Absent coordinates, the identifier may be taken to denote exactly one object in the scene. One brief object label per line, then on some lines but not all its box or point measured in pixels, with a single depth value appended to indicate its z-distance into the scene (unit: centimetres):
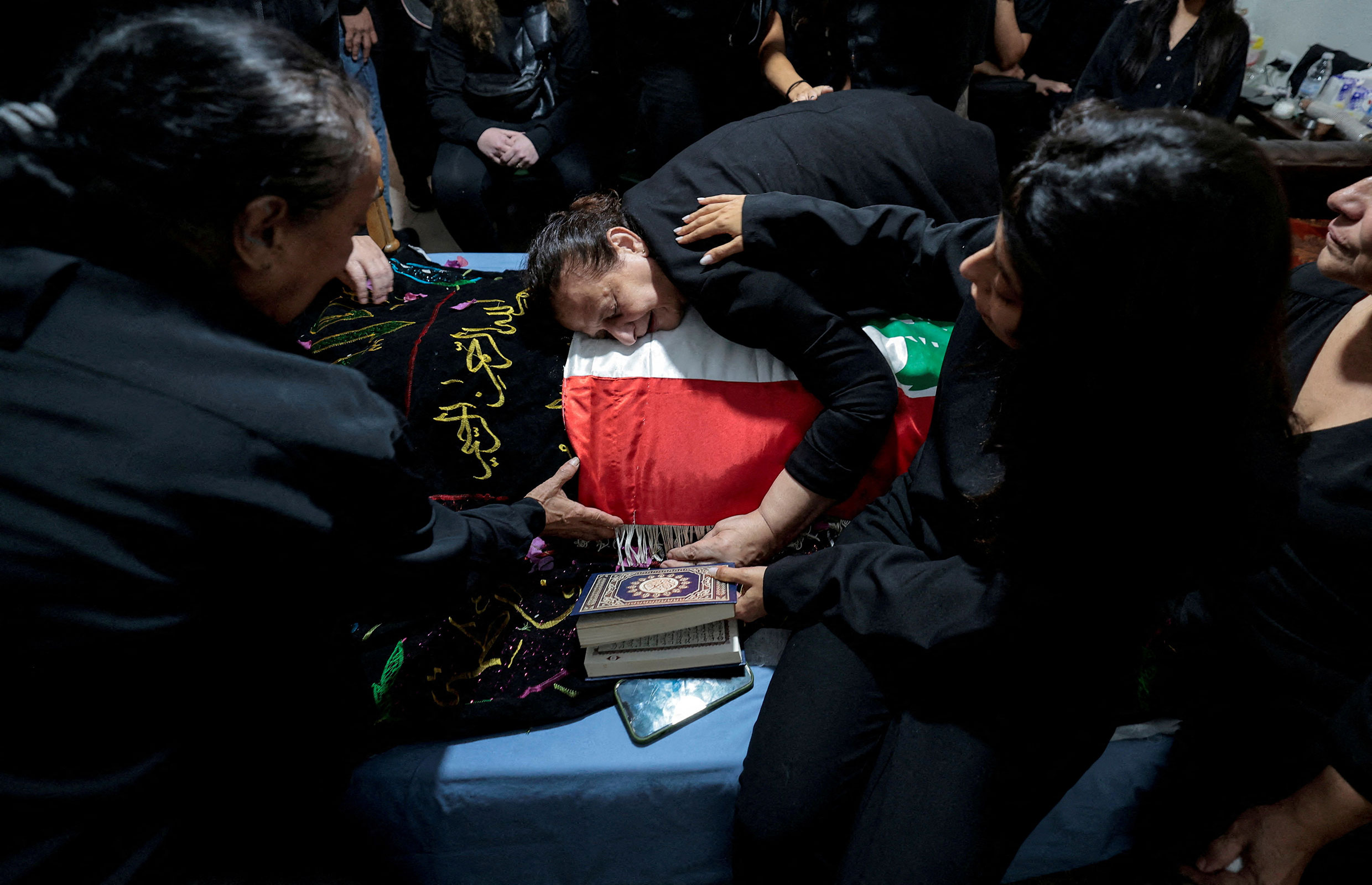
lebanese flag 146
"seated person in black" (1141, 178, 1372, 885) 107
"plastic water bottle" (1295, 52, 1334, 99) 298
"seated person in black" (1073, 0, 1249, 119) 243
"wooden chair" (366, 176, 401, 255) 242
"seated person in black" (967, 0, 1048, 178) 287
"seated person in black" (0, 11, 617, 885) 70
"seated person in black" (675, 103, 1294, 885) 82
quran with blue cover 125
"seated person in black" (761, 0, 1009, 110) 212
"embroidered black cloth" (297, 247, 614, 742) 136
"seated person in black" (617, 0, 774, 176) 248
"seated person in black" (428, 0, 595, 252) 267
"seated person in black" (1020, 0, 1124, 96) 297
